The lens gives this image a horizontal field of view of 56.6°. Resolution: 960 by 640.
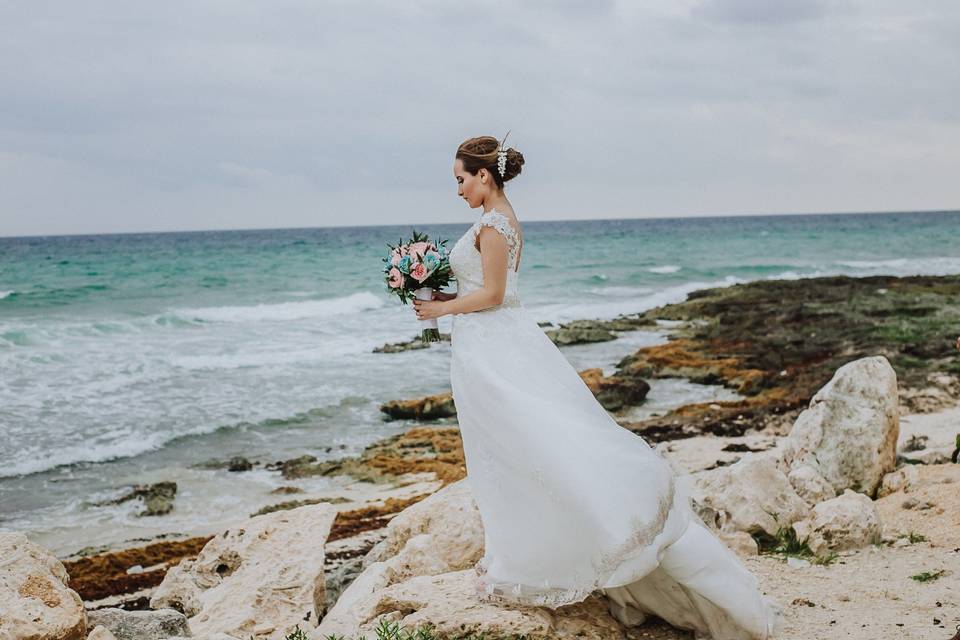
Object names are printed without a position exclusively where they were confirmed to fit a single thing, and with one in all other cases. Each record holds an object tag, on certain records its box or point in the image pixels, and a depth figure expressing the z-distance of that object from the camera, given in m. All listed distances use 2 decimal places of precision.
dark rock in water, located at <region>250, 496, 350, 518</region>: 10.66
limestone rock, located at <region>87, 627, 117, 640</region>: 4.45
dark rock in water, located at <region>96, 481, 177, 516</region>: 10.80
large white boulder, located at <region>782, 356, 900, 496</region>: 8.27
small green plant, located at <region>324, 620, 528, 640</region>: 4.17
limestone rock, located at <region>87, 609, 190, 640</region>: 5.10
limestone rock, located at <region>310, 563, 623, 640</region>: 4.28
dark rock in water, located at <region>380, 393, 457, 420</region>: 15.55
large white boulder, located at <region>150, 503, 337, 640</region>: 5.48
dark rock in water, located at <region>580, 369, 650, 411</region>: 15.76
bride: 4.25
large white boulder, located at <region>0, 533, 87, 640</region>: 4.54
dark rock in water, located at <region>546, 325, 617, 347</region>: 23.39
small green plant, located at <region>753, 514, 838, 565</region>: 6.11
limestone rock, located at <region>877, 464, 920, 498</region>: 8.07
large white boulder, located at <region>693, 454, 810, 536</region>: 6.60
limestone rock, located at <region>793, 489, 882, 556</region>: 6.24
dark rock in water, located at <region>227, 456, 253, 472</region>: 12.50
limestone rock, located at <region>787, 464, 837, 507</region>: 7.43
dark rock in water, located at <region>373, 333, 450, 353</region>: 22.78
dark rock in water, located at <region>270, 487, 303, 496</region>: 11.43
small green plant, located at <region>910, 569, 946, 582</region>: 5.50
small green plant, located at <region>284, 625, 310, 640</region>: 4.51
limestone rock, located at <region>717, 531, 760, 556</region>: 6.22
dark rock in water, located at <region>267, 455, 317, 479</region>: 12.24
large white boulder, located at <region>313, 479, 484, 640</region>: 4.86
